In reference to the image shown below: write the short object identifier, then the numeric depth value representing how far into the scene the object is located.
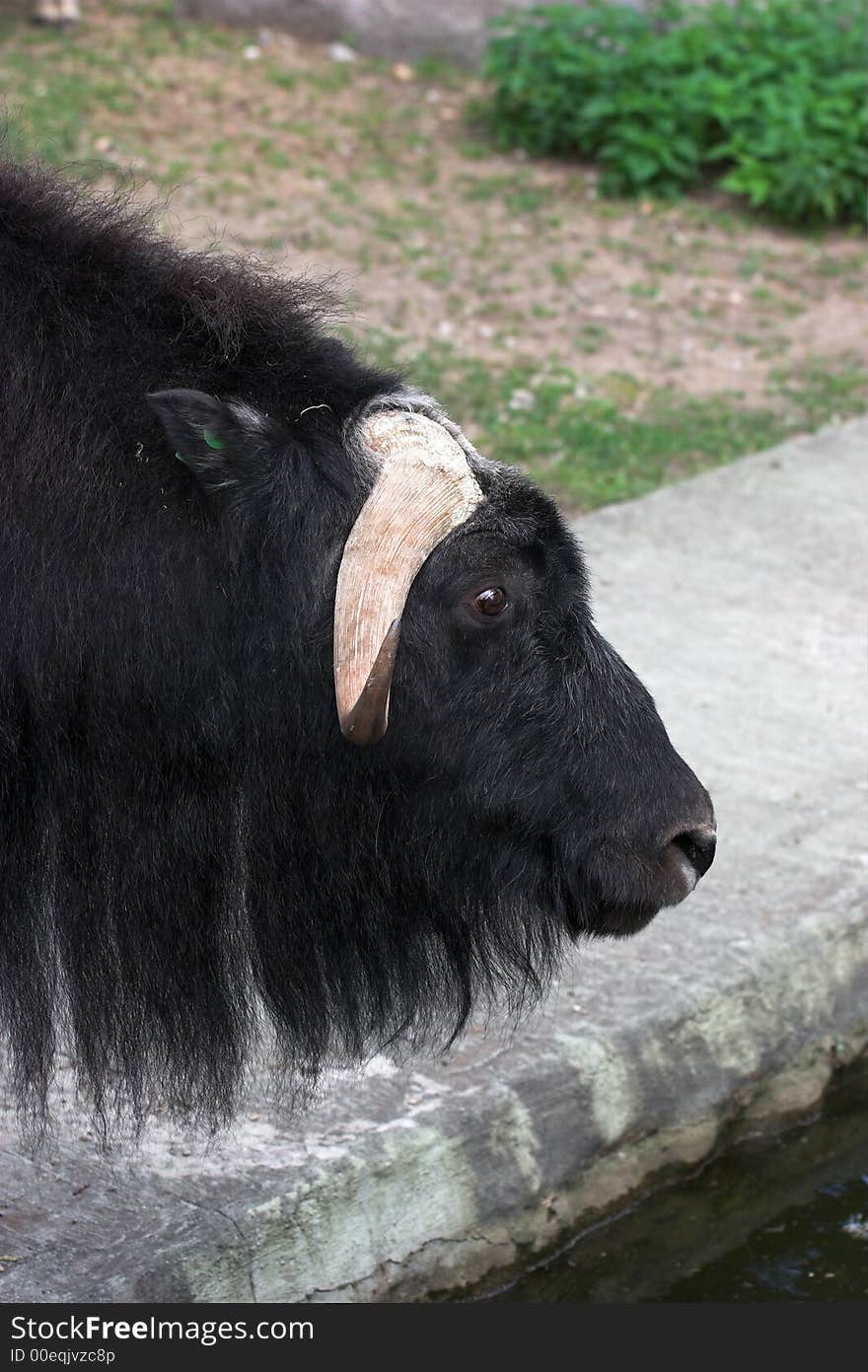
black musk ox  5.17
